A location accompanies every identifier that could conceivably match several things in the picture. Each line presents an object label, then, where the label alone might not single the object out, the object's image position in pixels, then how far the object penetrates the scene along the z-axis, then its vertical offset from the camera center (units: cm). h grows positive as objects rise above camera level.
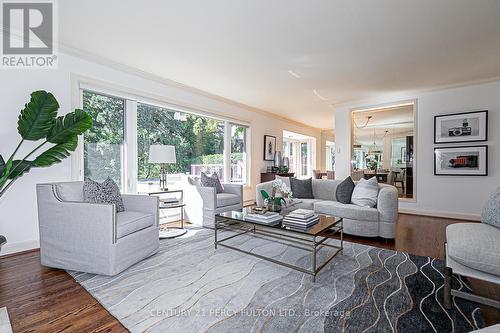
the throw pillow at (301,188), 427 -44
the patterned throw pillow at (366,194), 340 -44
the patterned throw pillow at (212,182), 417 -32
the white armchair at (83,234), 216 -67
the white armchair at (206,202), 382 -65
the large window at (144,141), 352 +40
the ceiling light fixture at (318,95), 492 +152
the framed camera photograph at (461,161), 436 +6
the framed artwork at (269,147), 671 +49
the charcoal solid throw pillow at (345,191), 371 -43
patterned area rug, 155 -104
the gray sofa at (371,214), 313 -69
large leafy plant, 243 +37
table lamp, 358 +15
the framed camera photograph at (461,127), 437 +71
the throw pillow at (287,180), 442 -30
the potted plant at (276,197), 290 -42
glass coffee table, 213 -63
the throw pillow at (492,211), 194 -40
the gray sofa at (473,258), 149 -61
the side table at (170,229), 339 -102
